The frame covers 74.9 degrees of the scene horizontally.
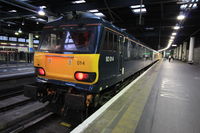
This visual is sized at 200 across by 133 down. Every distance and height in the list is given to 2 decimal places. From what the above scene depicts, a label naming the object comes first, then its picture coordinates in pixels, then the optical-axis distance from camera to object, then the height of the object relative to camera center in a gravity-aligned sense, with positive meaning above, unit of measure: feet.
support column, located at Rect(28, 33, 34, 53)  78.23 +9.05
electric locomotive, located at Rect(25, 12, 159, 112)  10.14 -0.16
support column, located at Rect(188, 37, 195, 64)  68.74 +5.74
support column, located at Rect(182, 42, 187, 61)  93.03 +7.70
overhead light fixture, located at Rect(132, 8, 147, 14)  34.75 +13.49
